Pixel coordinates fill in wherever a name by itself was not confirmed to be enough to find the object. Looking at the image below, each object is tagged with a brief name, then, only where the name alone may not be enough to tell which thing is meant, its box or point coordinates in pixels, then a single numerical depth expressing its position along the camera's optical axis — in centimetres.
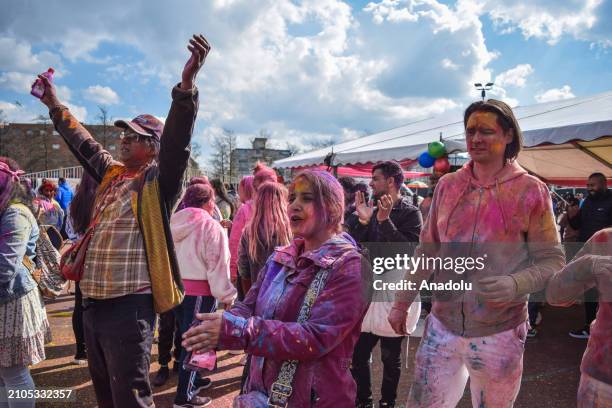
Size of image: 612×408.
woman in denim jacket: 250
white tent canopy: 424
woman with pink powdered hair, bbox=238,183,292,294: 322
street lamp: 1008
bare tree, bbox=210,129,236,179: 4716
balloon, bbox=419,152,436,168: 570
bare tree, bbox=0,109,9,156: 4082
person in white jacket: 344
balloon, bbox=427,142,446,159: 541
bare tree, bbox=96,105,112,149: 4416
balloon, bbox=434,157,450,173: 560
